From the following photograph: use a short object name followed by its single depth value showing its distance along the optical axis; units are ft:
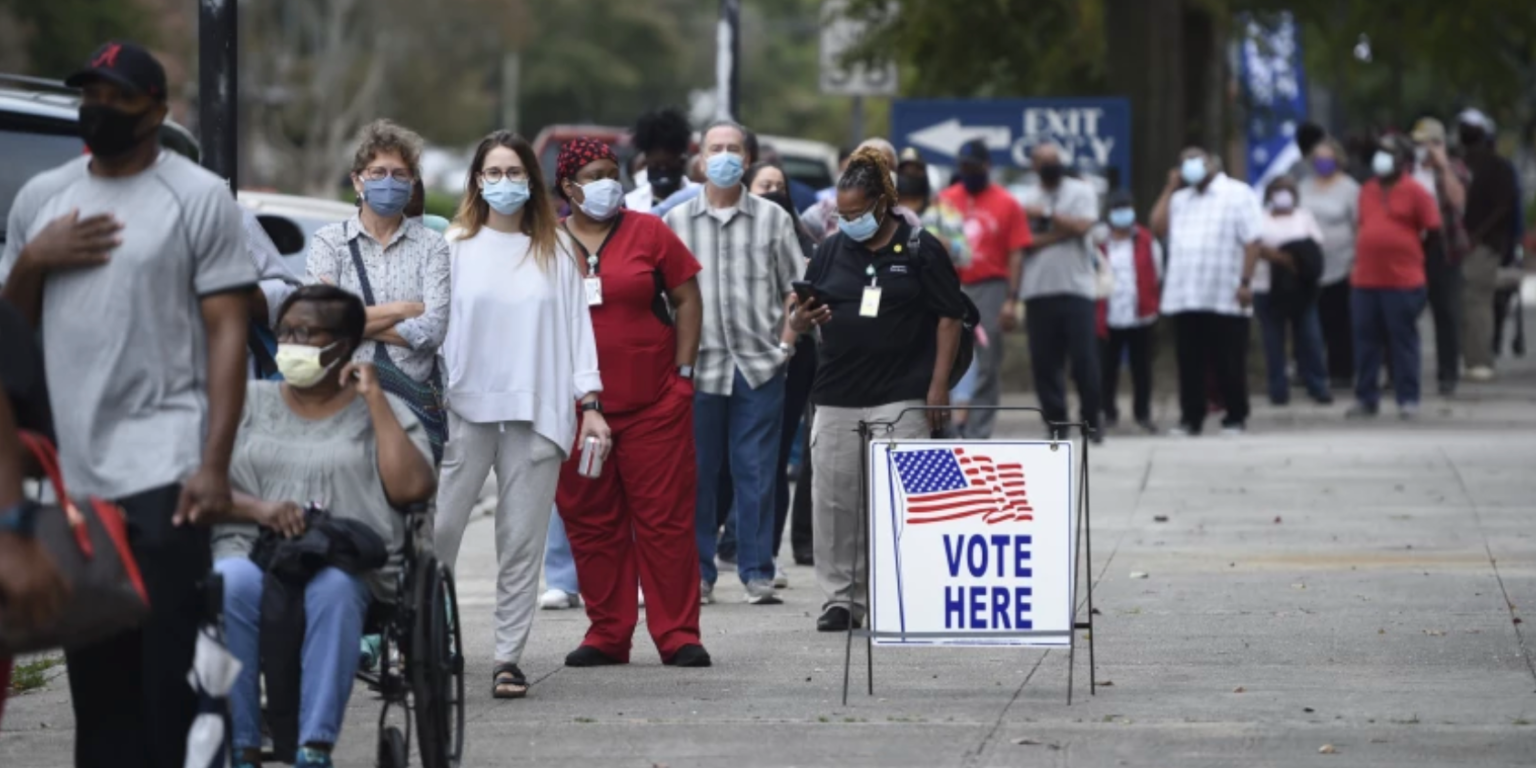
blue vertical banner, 218.18
